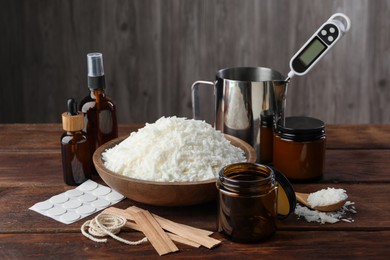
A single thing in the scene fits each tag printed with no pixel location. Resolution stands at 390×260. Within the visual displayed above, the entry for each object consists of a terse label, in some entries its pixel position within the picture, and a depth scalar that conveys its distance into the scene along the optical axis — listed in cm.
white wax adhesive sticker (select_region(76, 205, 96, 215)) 129
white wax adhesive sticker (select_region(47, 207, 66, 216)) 128
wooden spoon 127
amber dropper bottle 141
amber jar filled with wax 139
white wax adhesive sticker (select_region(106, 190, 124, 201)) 135
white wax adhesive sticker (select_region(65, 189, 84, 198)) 137
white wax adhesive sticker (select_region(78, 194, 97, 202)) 134
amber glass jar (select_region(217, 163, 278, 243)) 112
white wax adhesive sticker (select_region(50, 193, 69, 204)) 134
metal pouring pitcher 150
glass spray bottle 149
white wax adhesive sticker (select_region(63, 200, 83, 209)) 131
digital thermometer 150
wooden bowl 120
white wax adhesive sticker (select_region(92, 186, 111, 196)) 138
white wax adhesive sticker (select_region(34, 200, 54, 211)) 130
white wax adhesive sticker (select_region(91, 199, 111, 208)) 132
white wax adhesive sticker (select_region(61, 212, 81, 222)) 125
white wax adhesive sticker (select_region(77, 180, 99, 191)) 141
